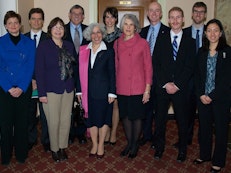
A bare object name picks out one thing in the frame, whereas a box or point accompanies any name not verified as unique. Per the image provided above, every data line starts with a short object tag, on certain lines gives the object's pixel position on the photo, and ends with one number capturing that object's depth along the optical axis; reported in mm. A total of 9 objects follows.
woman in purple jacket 3031
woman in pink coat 3139
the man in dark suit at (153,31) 3443
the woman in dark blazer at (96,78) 3162
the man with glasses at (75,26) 3617
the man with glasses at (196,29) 3529
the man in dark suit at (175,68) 3094
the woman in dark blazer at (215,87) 2836
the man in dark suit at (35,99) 3402
